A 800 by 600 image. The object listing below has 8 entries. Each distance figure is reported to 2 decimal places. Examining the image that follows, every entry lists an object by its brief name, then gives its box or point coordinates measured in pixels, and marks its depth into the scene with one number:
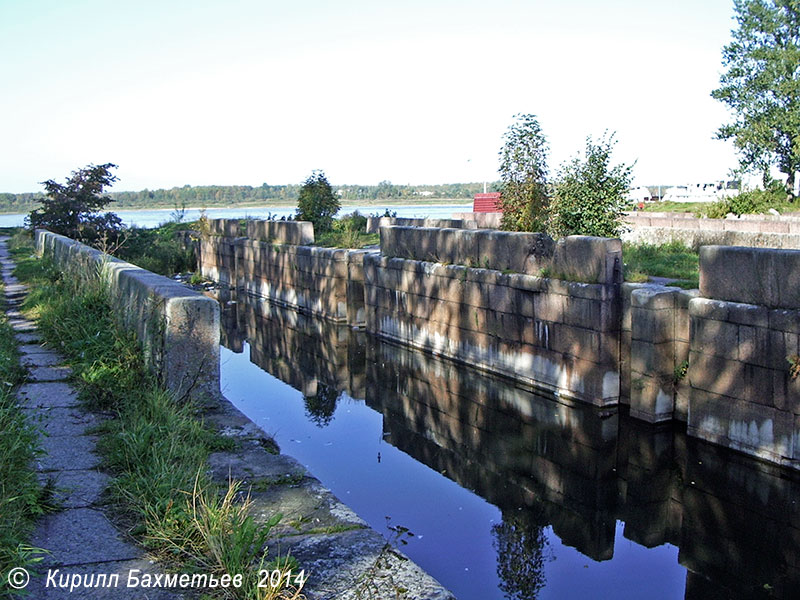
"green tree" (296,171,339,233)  23.98
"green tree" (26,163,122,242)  22.66
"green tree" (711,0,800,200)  36.06
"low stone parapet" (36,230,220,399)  6.33
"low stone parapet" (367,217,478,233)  17.94
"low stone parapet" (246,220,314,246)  18.73
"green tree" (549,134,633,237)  12.03
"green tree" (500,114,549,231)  14.54
